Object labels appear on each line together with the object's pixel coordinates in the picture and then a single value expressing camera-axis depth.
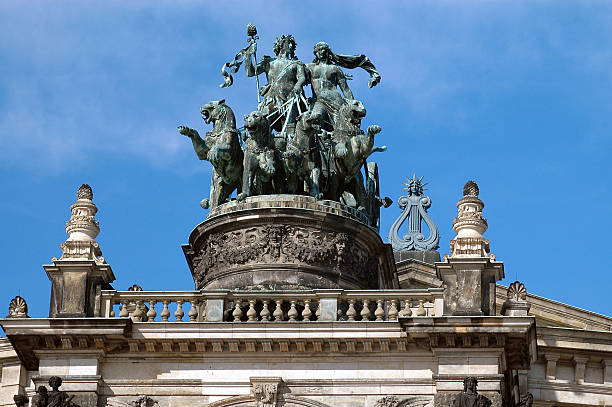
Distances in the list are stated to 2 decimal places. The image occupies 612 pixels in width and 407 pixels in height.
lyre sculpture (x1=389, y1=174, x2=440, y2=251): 62.62
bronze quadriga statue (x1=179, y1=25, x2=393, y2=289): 50.62
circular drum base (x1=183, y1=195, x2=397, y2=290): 50.47
